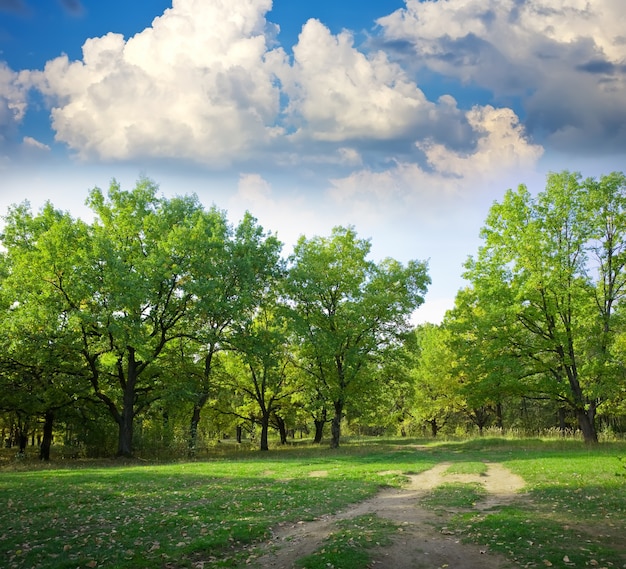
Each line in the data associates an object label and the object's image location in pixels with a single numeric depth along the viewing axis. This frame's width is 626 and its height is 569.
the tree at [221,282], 29.31
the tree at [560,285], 28.67
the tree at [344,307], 34.38
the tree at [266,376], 35.08
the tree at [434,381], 46.62
